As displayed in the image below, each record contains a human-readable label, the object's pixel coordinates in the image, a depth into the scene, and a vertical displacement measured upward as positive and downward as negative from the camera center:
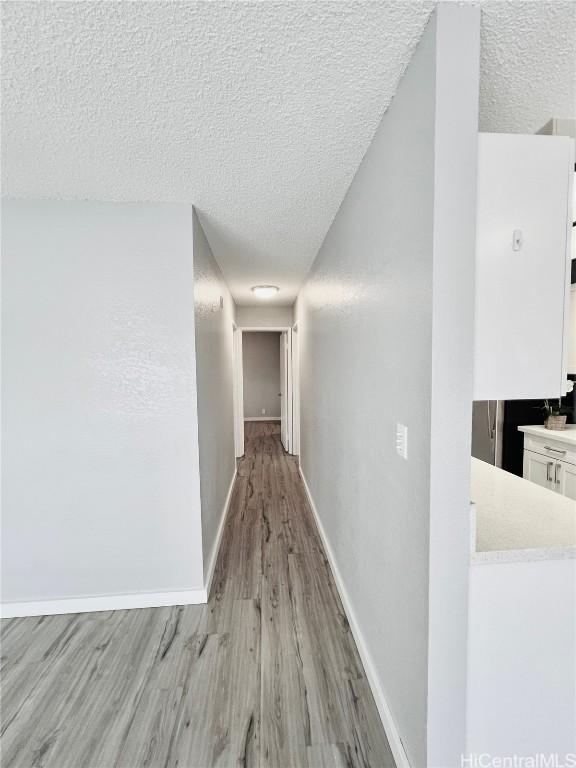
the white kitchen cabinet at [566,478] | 2.22 -0.74
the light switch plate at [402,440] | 1.14 -0.24
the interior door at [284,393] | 5.61 -0.40
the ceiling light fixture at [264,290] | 4.07 +0.96
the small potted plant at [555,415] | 2.52 -0.35
